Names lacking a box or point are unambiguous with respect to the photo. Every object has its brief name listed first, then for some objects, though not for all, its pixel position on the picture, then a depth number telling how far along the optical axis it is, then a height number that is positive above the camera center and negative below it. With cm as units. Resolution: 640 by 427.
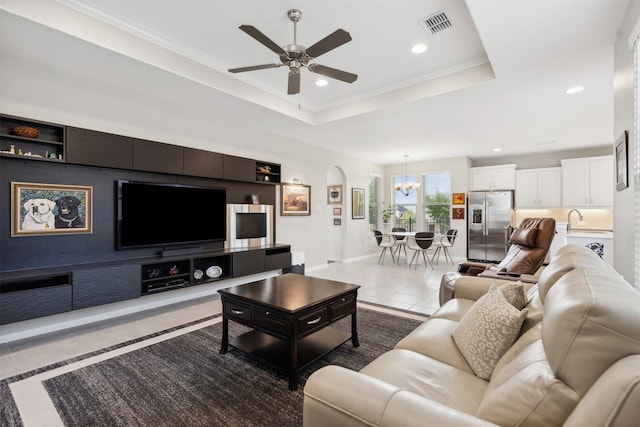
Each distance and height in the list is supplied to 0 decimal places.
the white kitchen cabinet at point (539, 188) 699 +55
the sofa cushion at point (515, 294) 168 -48
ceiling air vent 260 +171
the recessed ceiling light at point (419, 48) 304 +171
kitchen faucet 660 -12
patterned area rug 180 -123
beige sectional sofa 71 -53
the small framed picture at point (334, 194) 764 +46
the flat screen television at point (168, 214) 352 -2
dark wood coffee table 214 -82
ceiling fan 224 +131
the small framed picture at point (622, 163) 210 +36
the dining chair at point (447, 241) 700 -73
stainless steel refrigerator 720 -32
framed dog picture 284 +4
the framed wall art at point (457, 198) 789 +35
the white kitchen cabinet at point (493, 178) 748 +87
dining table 693 -56
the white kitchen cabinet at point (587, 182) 637 +63
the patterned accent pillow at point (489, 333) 140 -61
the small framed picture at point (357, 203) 770 +23
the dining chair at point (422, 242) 652 -67
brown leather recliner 305 -46
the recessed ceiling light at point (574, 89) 359 +149
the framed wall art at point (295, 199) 562 +25
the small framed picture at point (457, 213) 791 -5
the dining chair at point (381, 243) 716 -78
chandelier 780 +67
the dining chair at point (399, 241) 727 -73
